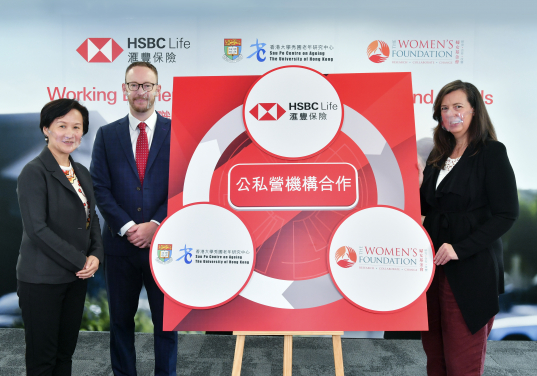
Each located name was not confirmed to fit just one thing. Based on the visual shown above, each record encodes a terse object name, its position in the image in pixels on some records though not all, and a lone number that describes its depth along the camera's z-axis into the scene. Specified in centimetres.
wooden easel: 148
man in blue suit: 196
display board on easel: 147
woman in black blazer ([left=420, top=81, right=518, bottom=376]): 153
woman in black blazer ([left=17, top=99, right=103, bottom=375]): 162
